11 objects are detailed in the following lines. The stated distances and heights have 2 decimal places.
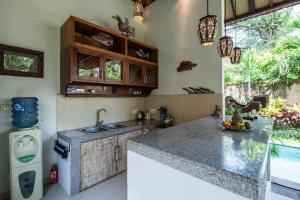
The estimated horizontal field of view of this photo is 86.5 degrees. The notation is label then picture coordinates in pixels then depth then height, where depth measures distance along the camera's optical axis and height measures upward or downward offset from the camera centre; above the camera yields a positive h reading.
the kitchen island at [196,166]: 0.61 -0.30
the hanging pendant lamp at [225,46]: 1.69 +0.55
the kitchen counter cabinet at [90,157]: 2.02 -0.83
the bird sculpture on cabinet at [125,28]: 2.74 +1.22
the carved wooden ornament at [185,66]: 2.82 +0.58
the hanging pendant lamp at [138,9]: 1.87 +1.04
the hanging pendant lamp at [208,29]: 1.43 +0.63
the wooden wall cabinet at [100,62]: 2.16 +0.57
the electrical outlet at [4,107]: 1.88 -0.10
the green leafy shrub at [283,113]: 2.74 -0.27
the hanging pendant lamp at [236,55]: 2.14 +0.58
